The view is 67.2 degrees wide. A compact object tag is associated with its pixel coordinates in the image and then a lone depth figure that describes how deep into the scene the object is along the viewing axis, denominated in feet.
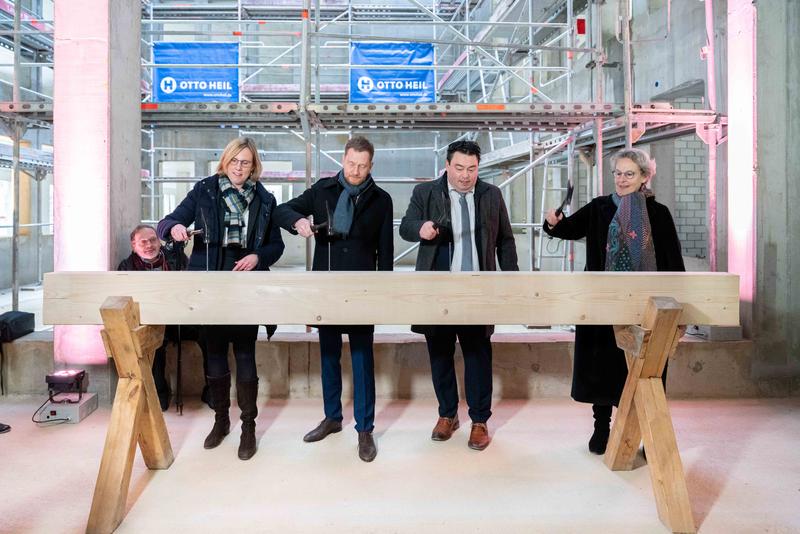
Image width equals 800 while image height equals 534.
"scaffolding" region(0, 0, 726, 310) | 14.06
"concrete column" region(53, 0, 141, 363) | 11.41
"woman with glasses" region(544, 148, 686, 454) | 8.85
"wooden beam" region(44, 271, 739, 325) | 7.57
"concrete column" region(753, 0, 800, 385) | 12.54
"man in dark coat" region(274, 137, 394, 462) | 9.40
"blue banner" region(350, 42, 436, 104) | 19.93
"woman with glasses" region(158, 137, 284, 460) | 9.36
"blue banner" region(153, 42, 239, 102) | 20.67
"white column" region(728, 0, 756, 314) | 12.51
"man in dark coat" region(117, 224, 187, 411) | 11.14
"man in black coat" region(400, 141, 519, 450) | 9.62
